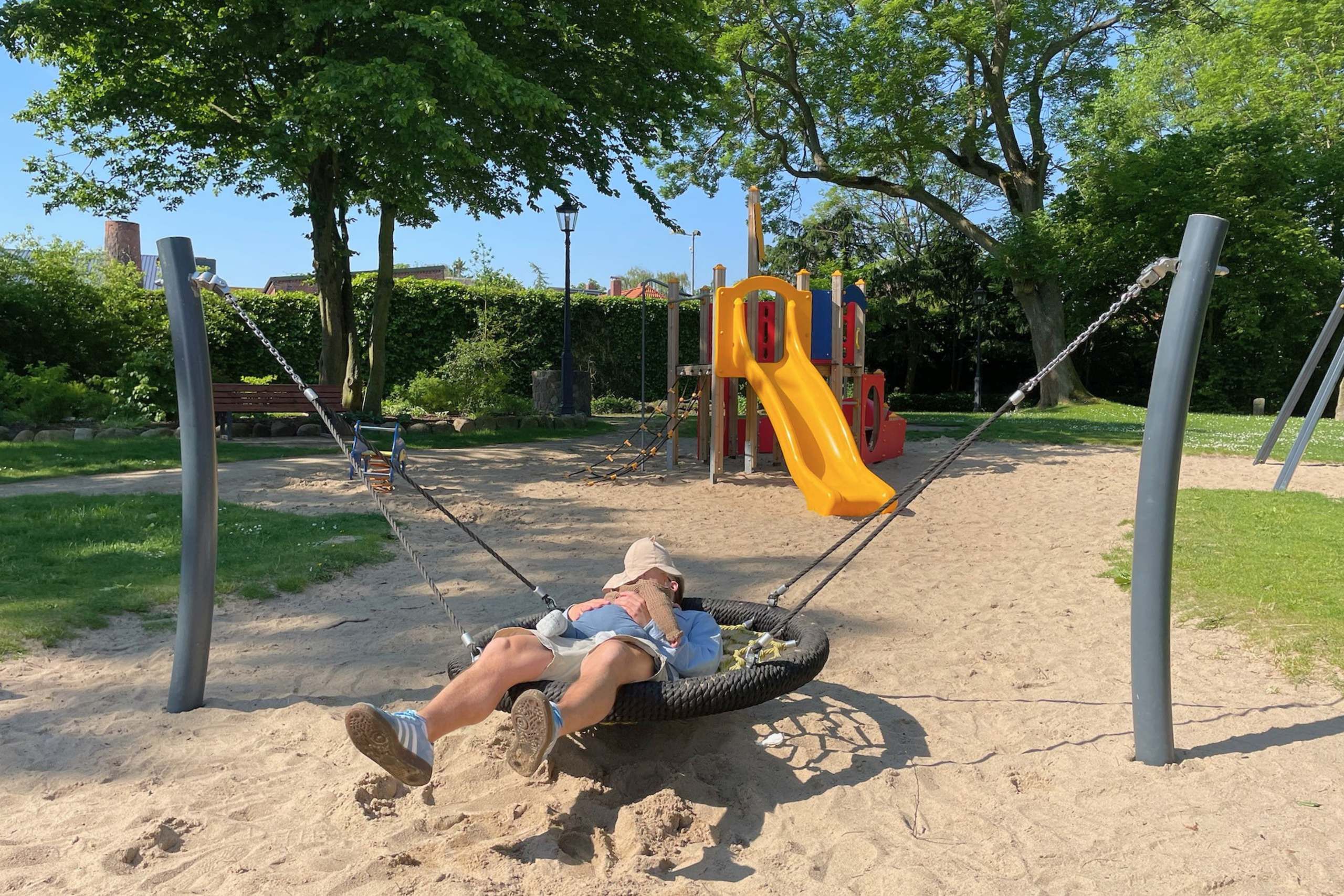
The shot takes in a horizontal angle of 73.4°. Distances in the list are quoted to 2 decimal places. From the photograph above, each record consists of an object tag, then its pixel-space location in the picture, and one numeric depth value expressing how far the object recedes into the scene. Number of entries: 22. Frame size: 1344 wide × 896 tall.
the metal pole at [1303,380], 9.62
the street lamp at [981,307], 28.08
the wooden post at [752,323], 9.75
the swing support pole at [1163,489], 3.01
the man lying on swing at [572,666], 2.55
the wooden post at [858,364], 10.91
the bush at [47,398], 13.20
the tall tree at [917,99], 21.06
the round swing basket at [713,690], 2.89
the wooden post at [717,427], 9.94
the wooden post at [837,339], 10.23
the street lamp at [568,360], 16.89
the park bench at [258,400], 12.78
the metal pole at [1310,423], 9.09
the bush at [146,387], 13.73
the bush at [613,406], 21.48
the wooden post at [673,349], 11.23
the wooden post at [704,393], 10.84
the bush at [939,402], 28.41
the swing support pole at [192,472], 3.52
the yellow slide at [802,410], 7.99
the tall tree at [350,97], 10.13
